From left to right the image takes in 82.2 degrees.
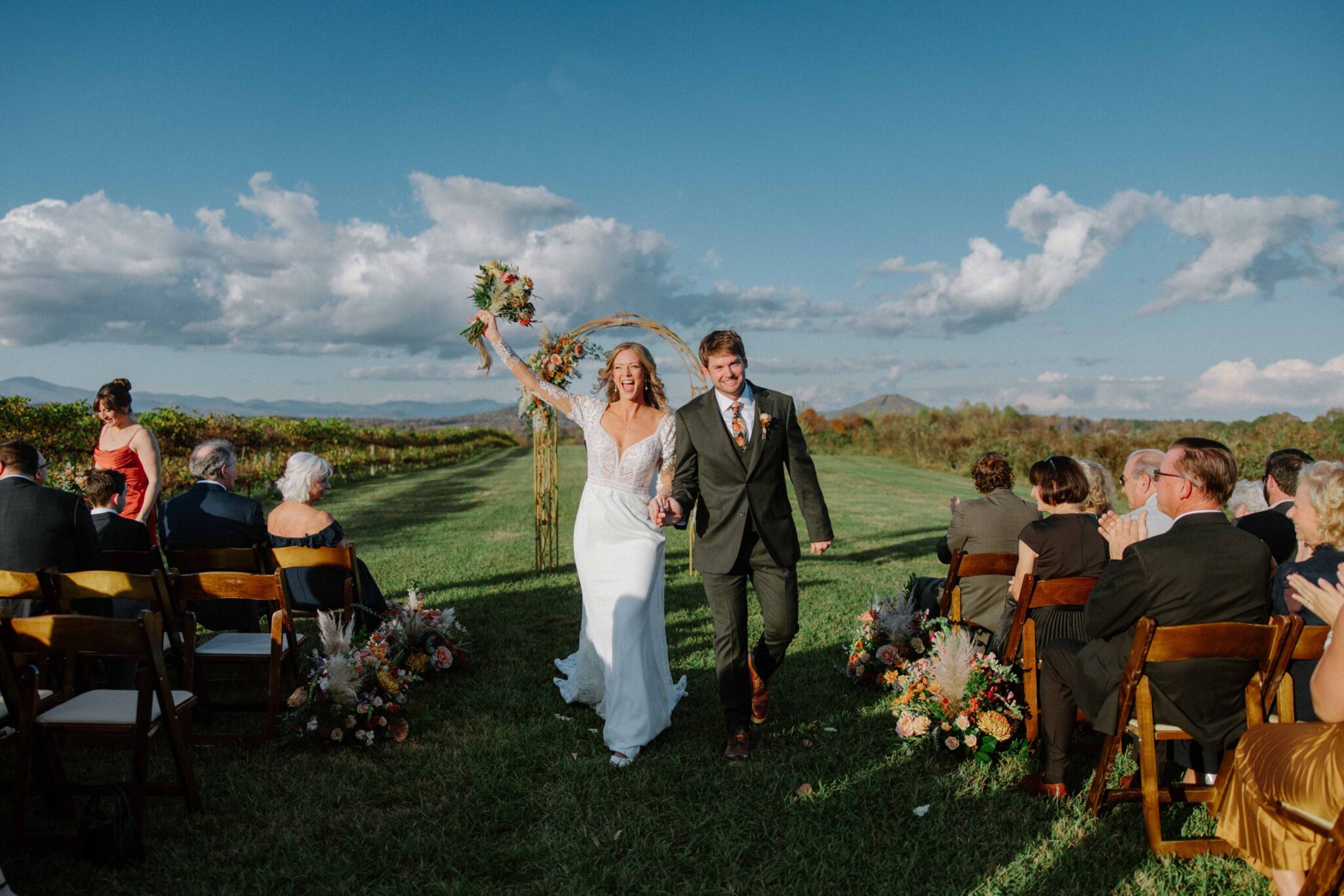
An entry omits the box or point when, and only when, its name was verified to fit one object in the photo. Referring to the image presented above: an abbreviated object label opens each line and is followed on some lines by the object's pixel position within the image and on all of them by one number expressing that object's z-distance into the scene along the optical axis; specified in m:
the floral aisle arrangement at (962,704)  4.23
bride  4.51
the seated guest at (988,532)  5.25
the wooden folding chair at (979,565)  4.92
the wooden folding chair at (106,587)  3.91
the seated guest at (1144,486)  4.86
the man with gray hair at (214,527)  5.46
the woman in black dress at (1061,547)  4.45
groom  4.43
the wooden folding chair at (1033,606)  4.14
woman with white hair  5.55
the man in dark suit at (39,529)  4.33
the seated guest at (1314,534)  3.27
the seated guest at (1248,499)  5.54
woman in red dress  6.48
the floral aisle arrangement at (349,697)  4.52
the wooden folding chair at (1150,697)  3.16
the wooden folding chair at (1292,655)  3.20
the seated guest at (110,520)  5.28
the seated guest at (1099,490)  4.79
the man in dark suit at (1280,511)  4.74
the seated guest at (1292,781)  2.45
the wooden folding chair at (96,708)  3.25
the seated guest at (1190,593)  3.29
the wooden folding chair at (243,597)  4.39
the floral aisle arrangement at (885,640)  5.42
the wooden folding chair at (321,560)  5.05
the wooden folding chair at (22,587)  3.92
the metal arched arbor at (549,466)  8.87
